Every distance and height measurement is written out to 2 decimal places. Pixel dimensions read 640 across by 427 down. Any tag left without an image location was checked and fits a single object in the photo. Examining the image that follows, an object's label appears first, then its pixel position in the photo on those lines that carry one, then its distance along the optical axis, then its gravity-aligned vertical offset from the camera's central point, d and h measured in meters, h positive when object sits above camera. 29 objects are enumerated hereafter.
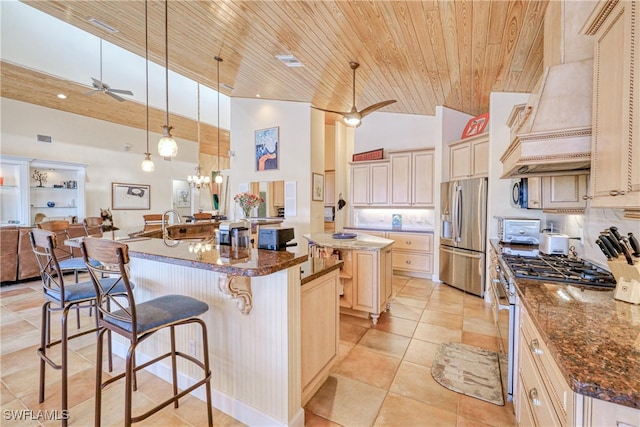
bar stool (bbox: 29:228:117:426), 1.63 -0.60
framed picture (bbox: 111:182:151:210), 7.12 +0.37
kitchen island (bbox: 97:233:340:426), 1.51 -0.71
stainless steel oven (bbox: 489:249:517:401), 1.78 -0.79
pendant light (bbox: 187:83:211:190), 5.95 +0.71
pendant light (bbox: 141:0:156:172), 4.07 +0.69
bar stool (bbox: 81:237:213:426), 1.29 -0.57
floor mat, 2.03 -1.37
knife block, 1.28 -0.35
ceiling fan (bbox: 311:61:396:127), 3.82 +1.38
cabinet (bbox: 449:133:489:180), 4.09 +0.85
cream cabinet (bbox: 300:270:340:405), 1.79 -0.88
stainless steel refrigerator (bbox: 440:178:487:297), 3.97 -0.38
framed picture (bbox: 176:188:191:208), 8.92 +0.40
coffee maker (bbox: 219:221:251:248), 1.88 -0.18
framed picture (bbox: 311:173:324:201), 6.03 +0.52
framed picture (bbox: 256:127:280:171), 6.23 +1.44
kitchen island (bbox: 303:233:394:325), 3.19 -0.78
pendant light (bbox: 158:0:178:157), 2.88 +0.70
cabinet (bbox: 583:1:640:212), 1.06 +0.46
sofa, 4.36 -0.79
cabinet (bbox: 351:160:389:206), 5.59 +0.56
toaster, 2.45 -0.32
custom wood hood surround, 1.57 +0.56
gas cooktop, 1.62 -0.42
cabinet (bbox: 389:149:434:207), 5.12 +0.62
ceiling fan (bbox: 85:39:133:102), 4.34 +2.00
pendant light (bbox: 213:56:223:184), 4.29 +0.68
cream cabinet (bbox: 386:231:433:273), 5.03 -0.81
